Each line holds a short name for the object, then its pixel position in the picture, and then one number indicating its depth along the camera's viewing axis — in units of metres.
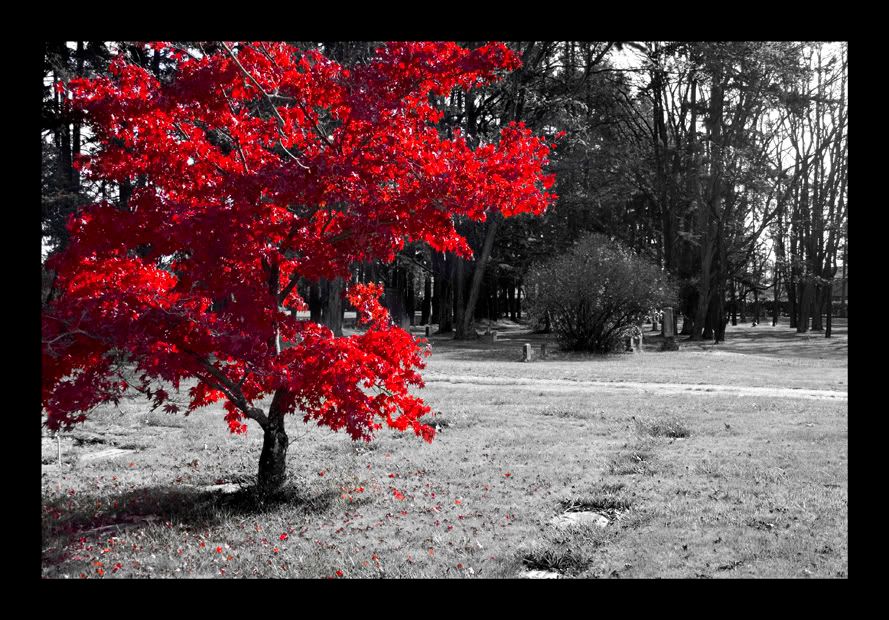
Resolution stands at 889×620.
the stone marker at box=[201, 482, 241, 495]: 6.45
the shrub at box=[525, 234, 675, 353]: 22.17
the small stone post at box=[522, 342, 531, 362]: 19.68
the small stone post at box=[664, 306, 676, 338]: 25.44
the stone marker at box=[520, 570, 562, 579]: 4.43
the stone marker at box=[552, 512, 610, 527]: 5.43
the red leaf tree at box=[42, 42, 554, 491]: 5.17
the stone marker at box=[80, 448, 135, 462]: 7.85
